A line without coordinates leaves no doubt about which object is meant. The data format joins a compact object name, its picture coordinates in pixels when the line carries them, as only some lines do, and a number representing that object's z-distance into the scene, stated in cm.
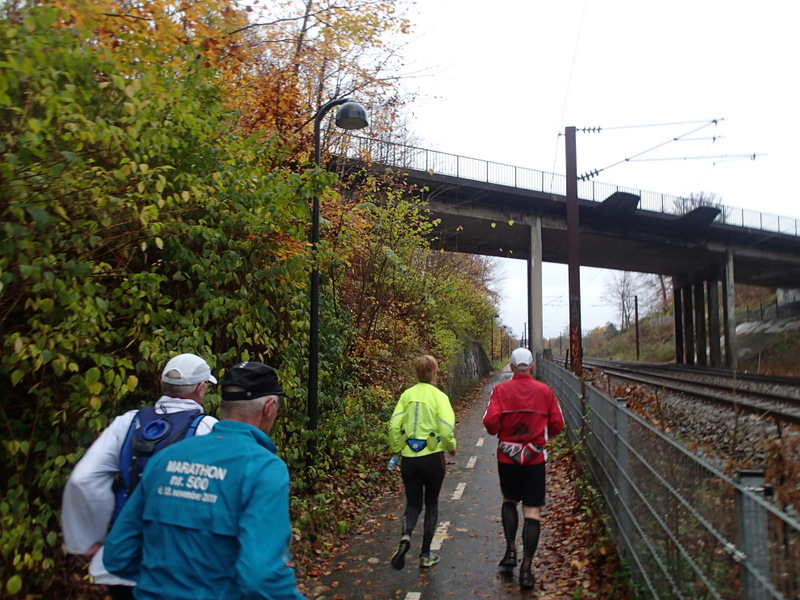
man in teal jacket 204
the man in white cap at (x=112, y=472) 267
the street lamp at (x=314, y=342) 792
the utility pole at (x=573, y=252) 1747
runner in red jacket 534
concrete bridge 2862
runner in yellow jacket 560
